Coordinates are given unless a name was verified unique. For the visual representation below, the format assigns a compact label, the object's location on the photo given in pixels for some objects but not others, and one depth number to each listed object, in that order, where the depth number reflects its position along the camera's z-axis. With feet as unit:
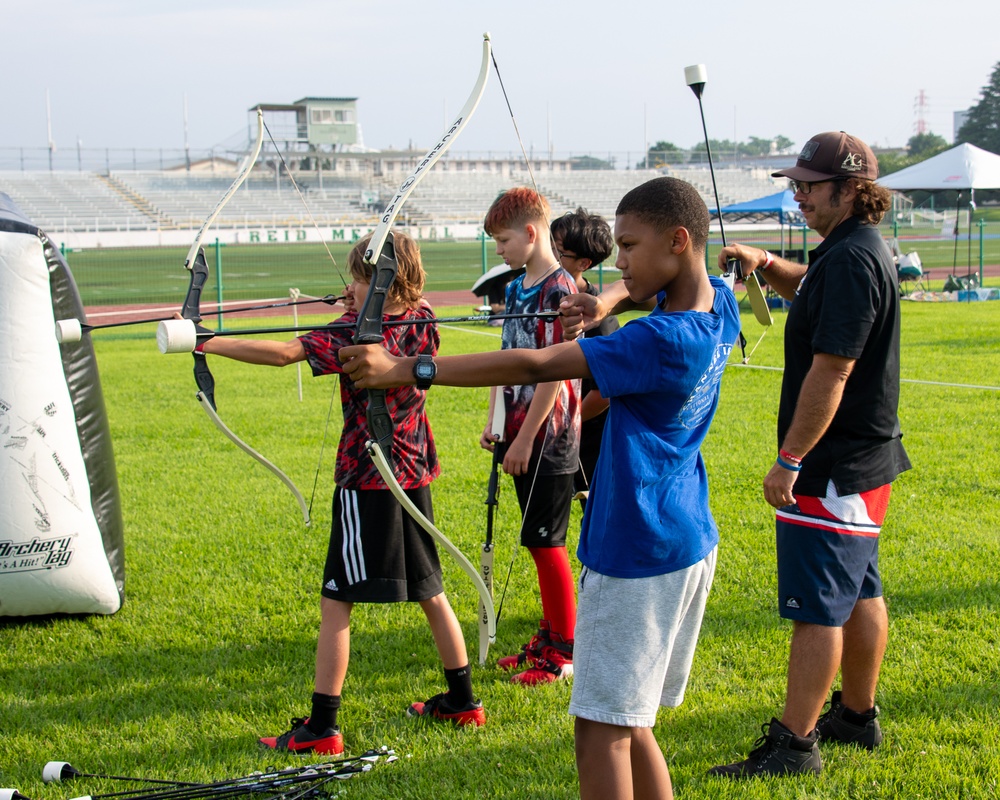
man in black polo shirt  9.52
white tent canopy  67.26
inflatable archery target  13.91
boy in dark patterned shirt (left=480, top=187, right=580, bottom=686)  11.94
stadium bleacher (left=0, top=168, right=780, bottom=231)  166.09
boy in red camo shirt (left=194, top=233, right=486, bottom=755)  10.69
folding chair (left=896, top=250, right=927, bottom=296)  63.67
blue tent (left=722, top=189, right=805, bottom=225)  67.87
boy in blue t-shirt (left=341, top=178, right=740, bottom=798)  7.33
